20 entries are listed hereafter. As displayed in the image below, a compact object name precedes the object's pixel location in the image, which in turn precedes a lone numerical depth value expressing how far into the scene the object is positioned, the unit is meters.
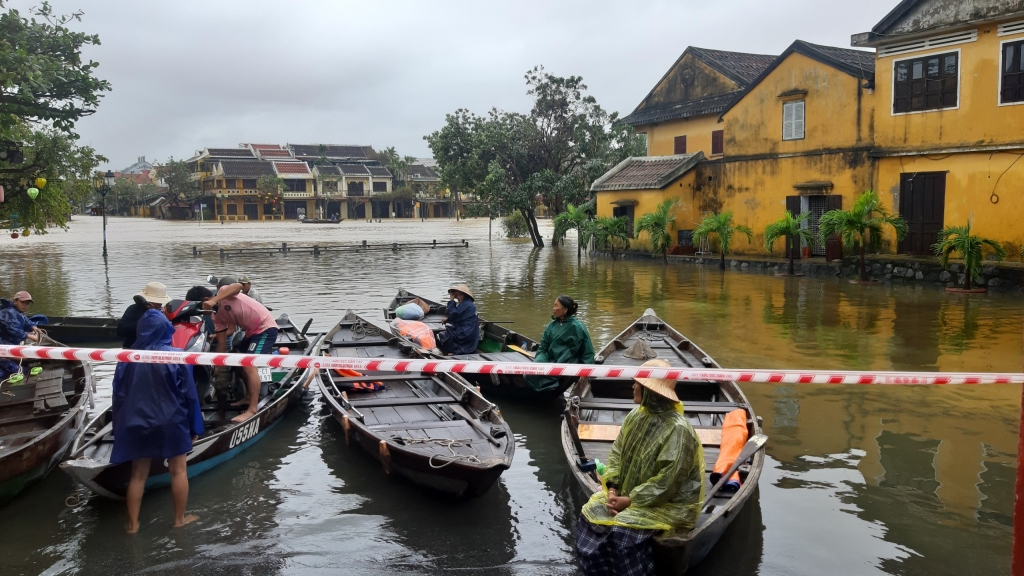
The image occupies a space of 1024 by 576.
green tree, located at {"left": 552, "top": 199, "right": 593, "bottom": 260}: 32.99
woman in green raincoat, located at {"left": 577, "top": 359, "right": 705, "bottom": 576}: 4.61
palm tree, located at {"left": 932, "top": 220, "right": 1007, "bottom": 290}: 18.20
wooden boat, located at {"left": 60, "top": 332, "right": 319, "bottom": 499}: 6.19
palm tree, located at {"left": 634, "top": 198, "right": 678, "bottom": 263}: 27.98
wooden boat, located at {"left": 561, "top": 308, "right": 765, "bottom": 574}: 4.88
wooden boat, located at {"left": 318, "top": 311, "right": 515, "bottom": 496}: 6.33
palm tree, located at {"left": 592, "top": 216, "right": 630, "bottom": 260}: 30.67
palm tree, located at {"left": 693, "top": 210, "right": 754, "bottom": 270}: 25.61
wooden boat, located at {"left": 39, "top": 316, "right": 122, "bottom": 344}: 14.01
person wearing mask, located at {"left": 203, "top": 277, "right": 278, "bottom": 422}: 8.97
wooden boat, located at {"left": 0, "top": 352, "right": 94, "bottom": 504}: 6.68
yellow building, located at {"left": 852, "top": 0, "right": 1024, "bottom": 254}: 18.89
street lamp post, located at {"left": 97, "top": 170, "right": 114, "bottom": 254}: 31.10
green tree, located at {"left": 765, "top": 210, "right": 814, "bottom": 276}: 22.95
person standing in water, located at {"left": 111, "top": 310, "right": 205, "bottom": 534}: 5.79
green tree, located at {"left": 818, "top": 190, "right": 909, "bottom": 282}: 20.92
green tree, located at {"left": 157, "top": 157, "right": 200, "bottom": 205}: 83.25
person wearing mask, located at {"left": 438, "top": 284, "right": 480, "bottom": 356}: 11.06
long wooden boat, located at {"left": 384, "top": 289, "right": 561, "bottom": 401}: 9.68
